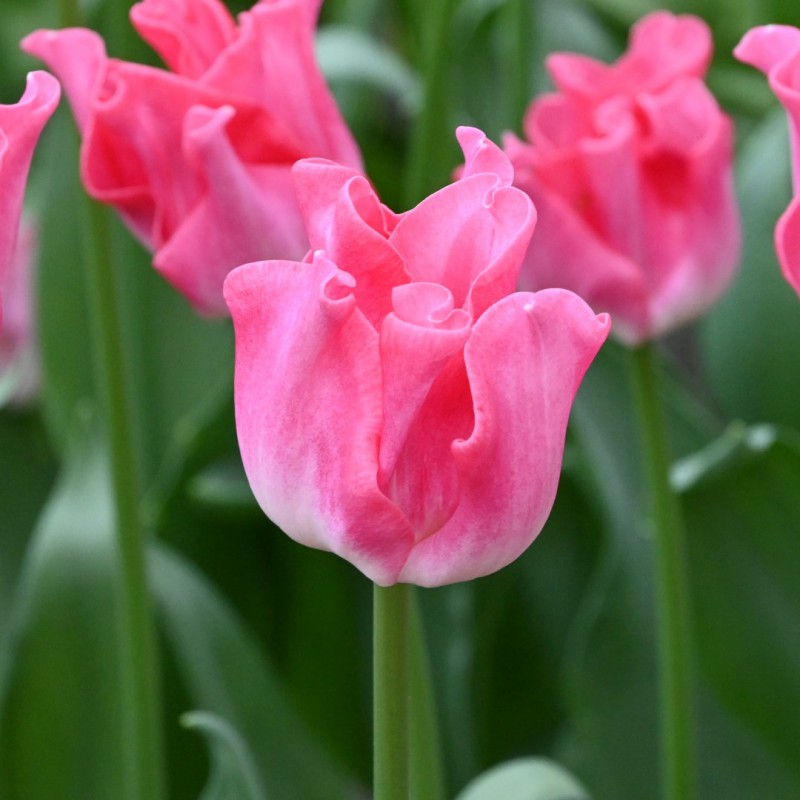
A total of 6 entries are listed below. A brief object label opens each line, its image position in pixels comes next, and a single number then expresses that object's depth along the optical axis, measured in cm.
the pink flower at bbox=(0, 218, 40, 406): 166
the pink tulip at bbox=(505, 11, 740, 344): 101
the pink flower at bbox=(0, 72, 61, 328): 88
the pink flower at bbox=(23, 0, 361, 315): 96
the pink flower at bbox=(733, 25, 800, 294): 89
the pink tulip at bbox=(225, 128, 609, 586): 86
